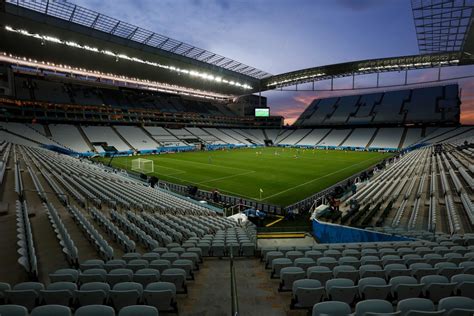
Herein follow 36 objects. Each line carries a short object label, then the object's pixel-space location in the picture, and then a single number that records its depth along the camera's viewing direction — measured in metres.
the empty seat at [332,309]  3.37
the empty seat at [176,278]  4.93
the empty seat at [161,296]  4.08
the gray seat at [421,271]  4.82
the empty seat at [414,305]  3.34
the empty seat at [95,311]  3.16
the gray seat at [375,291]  4.11
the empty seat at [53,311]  3.09
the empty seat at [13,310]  2.99
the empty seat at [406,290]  4.11
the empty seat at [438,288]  4.04
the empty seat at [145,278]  4.69
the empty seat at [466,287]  4.03
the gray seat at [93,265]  5.42
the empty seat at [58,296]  3.84
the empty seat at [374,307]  3.35
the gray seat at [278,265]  5.96
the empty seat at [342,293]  4.14
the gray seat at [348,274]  4.93
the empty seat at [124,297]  3.94
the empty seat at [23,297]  3.76
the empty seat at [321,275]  4.91
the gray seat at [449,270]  4.73
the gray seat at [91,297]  3.89
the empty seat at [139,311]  3.20
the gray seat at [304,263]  5.72
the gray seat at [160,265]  5.45
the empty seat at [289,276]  5.07
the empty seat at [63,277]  4.66
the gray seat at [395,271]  4.92
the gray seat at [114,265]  5.41
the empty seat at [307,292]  4.24
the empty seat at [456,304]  3.25
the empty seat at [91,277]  4.61
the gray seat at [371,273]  4.95
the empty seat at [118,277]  4.65
